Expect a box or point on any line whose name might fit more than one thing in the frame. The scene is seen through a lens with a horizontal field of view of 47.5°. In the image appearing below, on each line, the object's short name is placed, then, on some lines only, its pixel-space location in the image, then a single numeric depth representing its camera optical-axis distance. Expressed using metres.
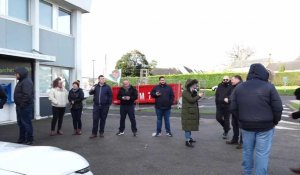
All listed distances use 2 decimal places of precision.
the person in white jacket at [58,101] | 10.55
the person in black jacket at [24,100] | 8.66
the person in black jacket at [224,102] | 9.28
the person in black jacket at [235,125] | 8.84
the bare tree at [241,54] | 82.94
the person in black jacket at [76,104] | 10.54
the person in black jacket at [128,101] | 10.33
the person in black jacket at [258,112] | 4.87
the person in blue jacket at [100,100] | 10.13
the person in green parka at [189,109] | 8.59
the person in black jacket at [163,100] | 10.18
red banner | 23.99
